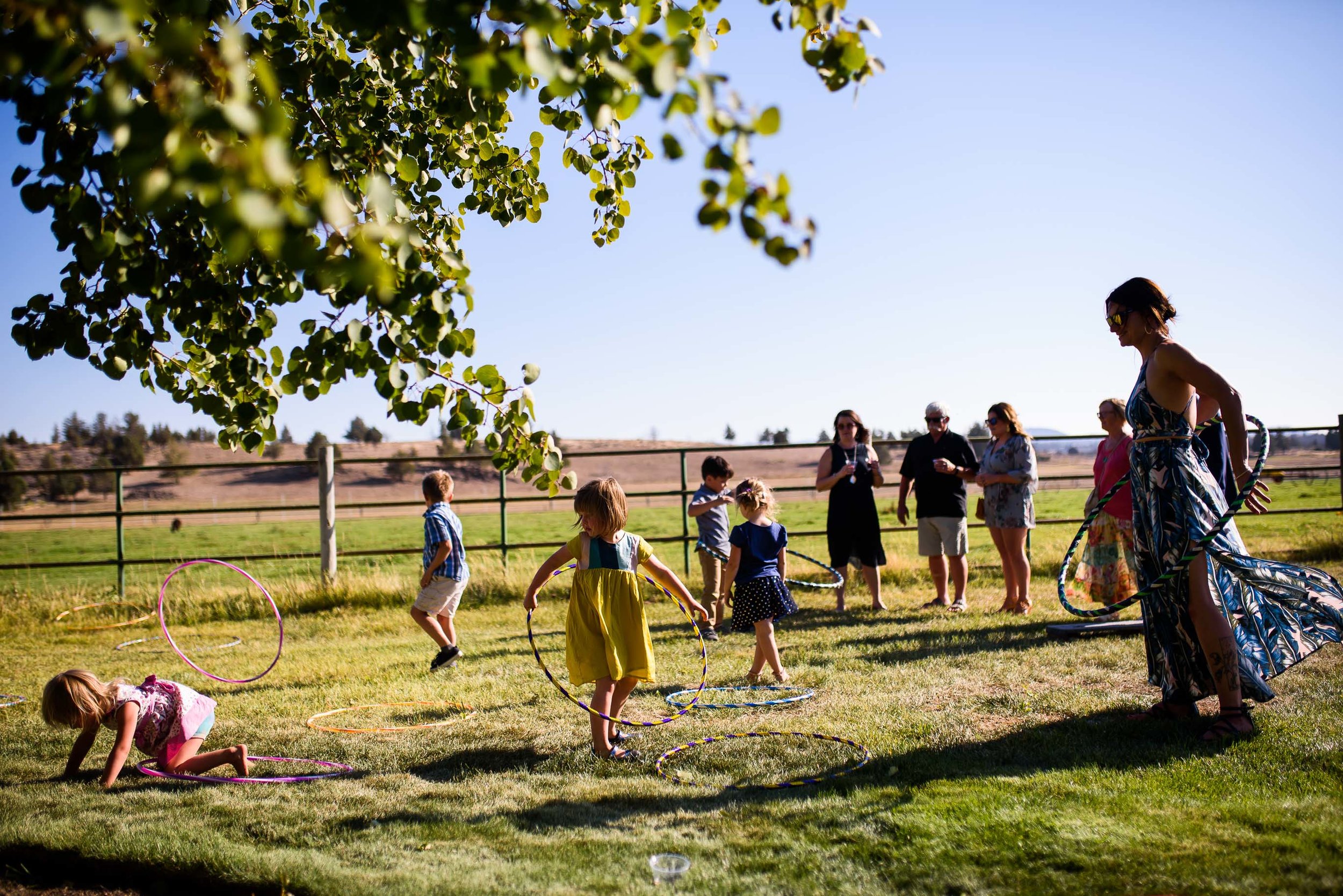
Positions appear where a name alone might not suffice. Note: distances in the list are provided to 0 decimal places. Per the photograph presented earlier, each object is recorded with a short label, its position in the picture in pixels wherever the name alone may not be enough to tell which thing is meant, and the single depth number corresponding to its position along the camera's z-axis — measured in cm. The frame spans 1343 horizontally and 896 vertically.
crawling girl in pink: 479
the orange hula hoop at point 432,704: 565
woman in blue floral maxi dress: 459
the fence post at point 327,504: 1214
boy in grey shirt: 887
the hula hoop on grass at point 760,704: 570
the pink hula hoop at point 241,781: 460
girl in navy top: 635
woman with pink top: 738
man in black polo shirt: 942
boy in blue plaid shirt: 764
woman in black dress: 952
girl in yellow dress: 509
